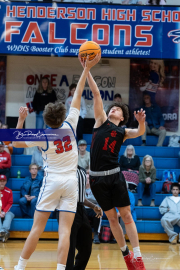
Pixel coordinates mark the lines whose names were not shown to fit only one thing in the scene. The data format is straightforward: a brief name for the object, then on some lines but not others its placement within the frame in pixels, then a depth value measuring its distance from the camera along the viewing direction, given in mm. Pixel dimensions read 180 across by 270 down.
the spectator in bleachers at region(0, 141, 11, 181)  14881
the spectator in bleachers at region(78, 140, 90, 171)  15009
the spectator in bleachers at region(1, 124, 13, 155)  16214
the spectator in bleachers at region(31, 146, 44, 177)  15683
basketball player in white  6340
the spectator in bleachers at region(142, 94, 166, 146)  18140
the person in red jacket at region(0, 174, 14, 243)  12558
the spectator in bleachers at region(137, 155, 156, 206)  14392
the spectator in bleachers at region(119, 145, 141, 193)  14259
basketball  7413
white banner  18747
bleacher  13162
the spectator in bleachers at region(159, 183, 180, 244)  13041
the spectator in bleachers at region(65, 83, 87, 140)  16817
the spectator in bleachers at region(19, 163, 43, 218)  13524
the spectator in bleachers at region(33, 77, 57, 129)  17722
